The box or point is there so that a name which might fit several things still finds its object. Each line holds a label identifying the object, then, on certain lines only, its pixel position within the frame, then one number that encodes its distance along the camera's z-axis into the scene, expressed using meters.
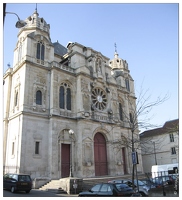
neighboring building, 38.59
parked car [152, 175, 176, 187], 17.06
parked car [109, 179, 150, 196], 12.75
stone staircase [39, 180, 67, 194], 16.48
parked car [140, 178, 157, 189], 15.86
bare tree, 30.07
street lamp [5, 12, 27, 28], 11.47
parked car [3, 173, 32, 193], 14.57
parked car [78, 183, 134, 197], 10.47
